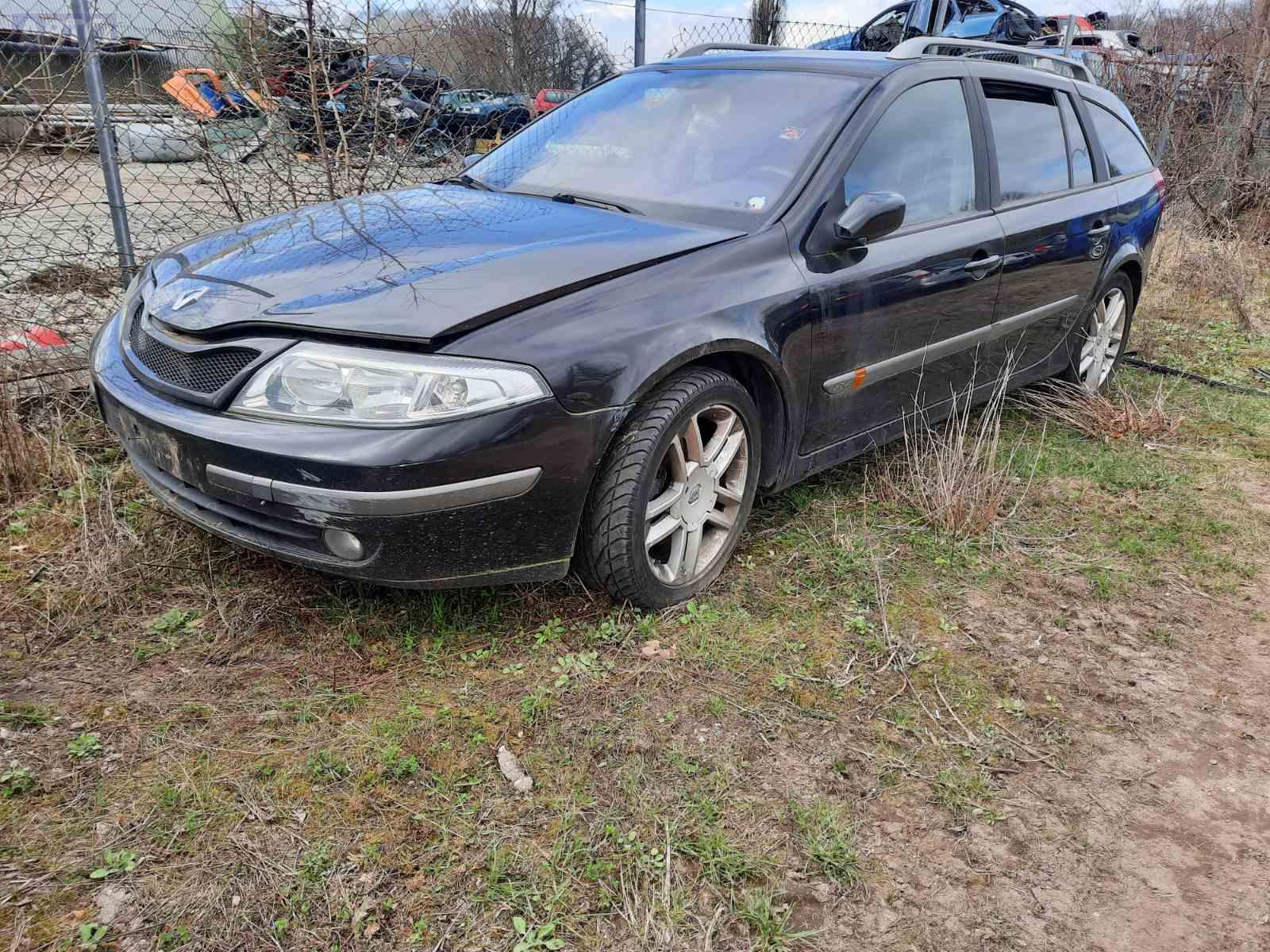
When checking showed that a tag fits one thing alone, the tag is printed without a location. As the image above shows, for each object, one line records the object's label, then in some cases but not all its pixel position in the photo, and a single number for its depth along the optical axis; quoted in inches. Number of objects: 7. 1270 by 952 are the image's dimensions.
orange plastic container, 159.9
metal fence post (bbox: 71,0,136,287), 141.3
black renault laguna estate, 87.0
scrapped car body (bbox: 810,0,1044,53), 452.8
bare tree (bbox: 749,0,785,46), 328.7
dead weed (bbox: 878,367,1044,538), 132.3
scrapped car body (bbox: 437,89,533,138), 197.0
